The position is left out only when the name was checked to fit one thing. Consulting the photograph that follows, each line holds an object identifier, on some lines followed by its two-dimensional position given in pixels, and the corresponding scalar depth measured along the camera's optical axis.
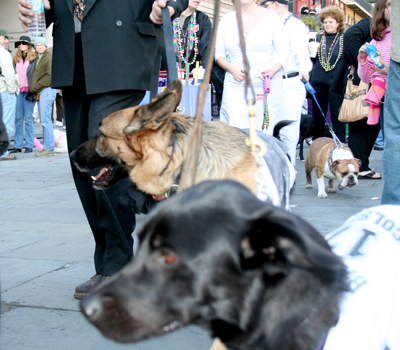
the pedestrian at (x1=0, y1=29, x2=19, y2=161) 9.42
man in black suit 2.97
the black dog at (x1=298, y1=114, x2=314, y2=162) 9.78
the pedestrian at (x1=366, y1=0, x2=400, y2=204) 2.97
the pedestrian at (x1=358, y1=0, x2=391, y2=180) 4.67
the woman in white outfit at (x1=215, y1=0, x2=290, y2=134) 5.00
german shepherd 2.61
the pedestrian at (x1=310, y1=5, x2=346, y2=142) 8.43
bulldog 6.24
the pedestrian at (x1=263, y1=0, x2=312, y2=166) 6.01
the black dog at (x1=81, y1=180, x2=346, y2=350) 1.35
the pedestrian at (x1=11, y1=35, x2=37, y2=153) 10.57
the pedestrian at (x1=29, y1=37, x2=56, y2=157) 9.91
